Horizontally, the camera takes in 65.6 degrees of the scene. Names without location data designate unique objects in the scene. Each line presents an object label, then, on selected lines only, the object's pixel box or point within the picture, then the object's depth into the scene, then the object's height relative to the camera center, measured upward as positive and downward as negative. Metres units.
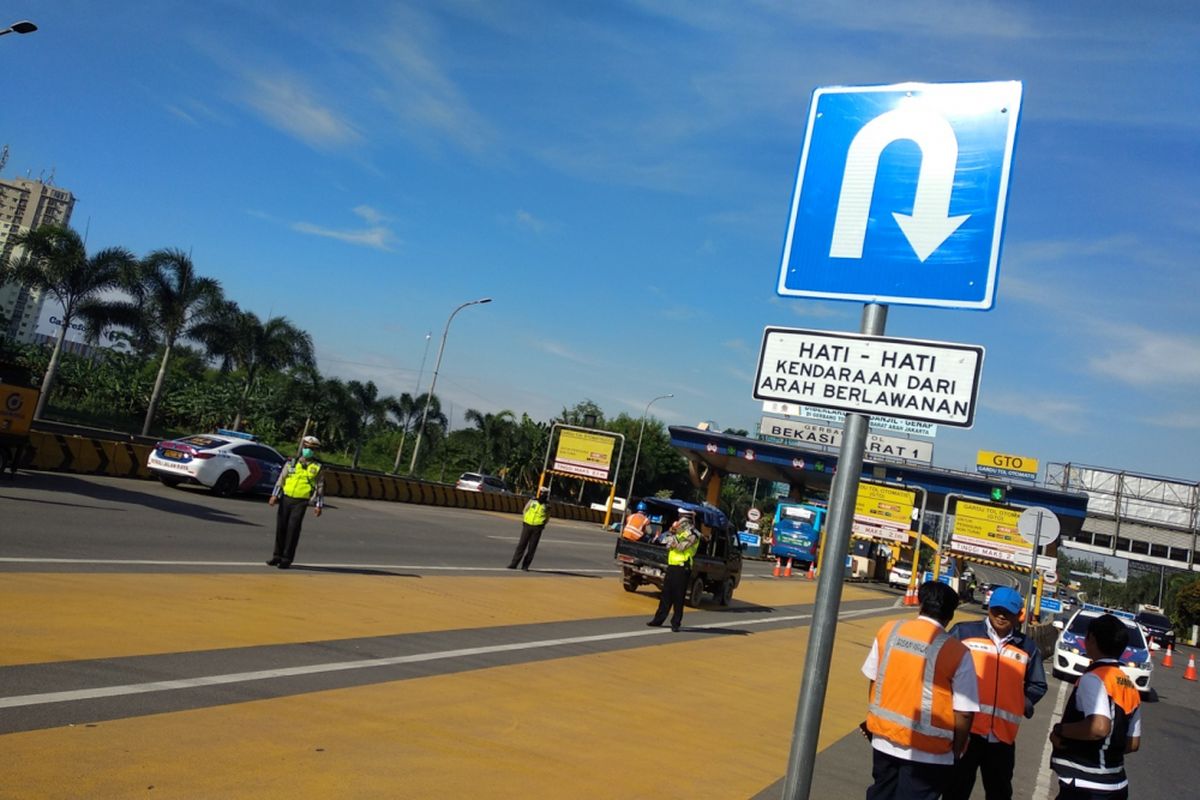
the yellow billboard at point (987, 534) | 37.50 +2.64
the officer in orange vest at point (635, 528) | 19.05 -0.02
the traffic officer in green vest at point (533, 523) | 19.00 -0.34
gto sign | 69.56 +10.40
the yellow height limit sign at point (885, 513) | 39.44 +2.74
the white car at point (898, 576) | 52.16 +0.30
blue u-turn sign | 3.66 +1.54
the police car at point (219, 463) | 22.23 -0.54
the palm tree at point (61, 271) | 35.06 +5.11
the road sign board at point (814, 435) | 48.97 +7.61
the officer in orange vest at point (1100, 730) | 4.92 -0.55
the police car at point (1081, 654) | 18.53 -0.60
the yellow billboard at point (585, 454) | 47.16 +3.10
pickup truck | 18.50 -0.41
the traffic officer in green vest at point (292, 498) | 12.80 -0.56
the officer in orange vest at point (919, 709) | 4.60 -0.60
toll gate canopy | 54.09 +6.50
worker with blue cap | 5.77 -0.51
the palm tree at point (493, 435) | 69.69 +4.63
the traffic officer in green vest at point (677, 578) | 14.31 -0.64
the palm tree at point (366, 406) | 58.09 +4.07
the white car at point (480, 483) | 46.06 +0.59
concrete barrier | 21.55 -0.68
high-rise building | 156.75 +18.70
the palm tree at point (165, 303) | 39.00 +5.41
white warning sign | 3.45 +0.76
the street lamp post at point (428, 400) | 47.81 +4.52
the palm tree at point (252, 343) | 44.38 +5.16
